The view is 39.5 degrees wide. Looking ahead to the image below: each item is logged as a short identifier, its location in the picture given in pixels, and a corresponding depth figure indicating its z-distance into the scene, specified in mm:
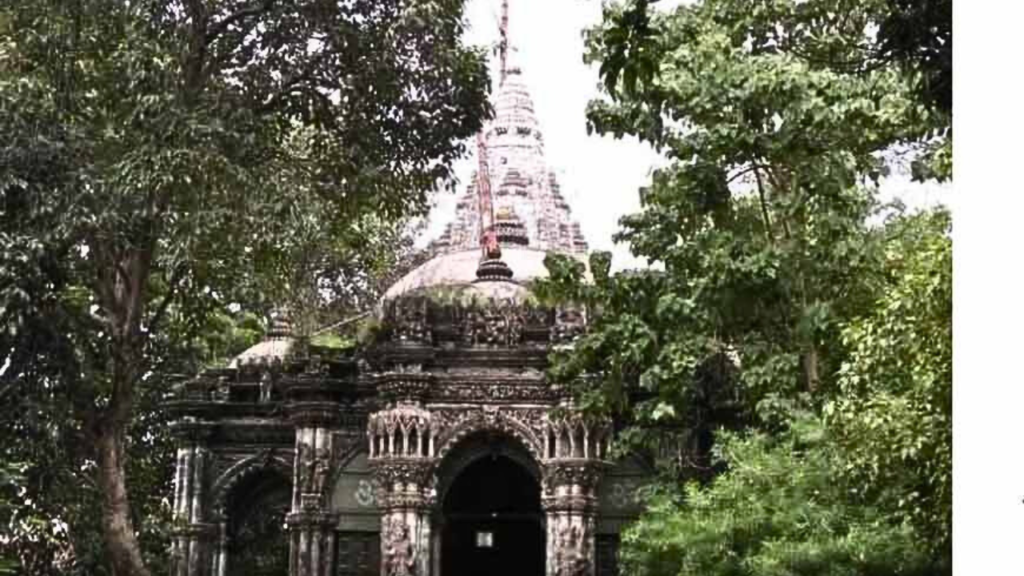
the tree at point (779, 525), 10500
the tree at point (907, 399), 8562
